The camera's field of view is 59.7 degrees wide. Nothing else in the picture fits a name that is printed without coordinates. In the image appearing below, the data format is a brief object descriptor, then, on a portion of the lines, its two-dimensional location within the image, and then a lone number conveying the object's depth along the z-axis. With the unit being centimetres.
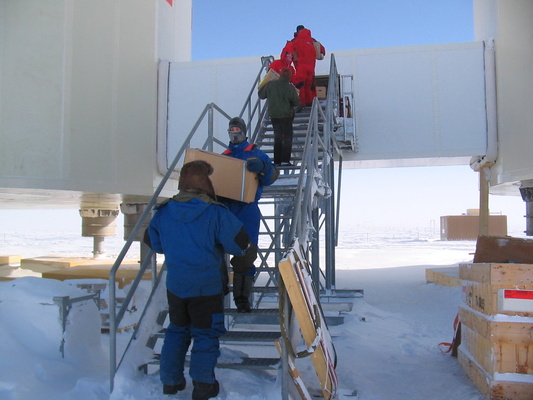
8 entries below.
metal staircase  397
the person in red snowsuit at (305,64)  803
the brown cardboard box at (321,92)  916
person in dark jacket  625
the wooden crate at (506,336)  393
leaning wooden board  335
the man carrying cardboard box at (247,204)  408
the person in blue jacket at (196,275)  339
